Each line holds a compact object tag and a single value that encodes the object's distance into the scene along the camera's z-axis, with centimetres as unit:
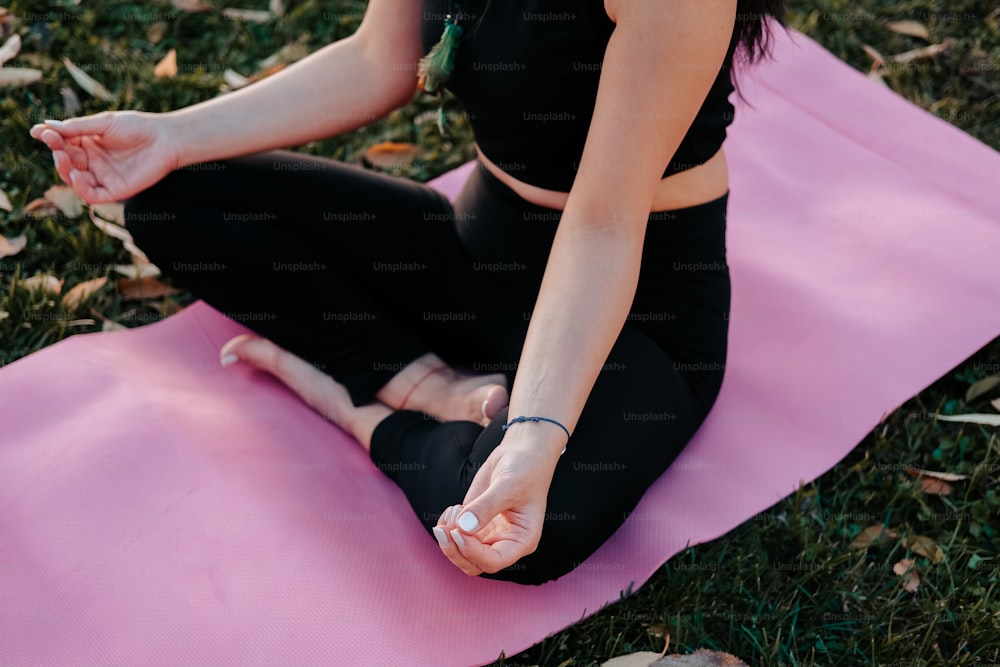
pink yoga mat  151
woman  141
